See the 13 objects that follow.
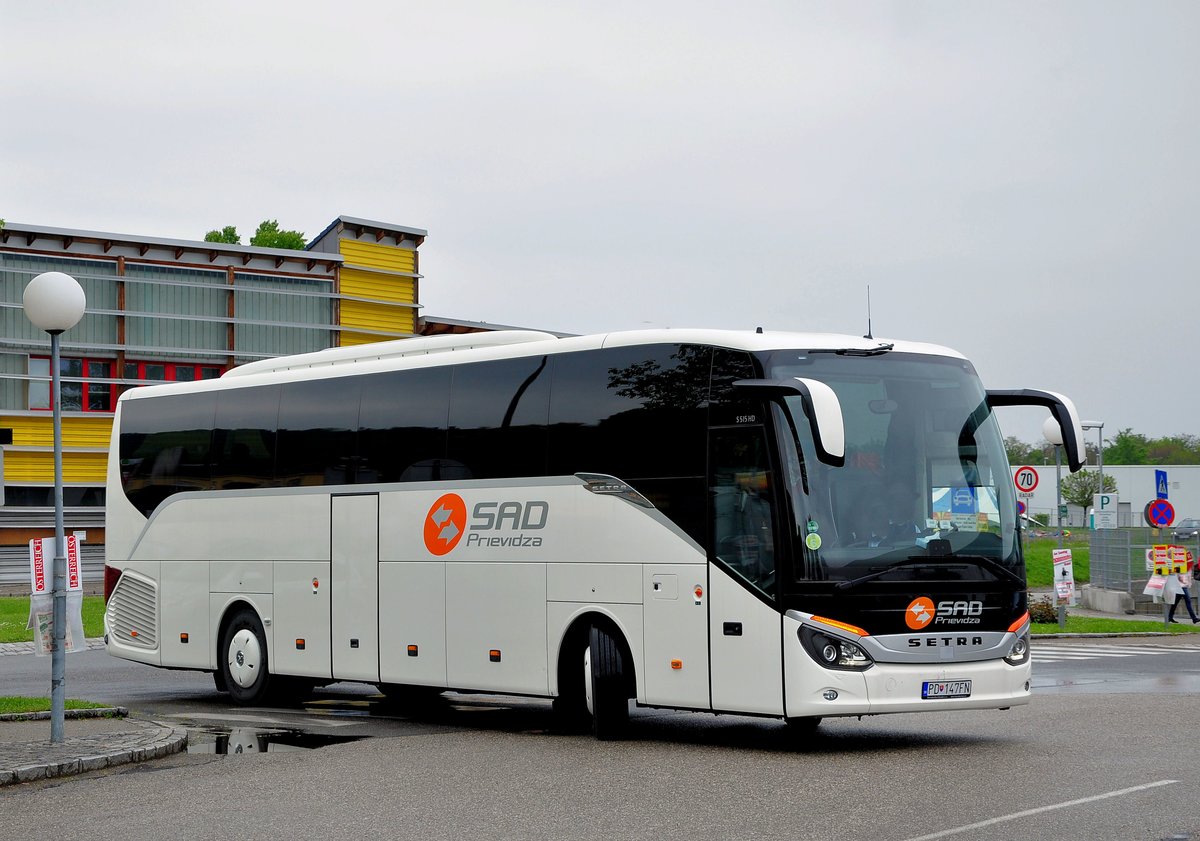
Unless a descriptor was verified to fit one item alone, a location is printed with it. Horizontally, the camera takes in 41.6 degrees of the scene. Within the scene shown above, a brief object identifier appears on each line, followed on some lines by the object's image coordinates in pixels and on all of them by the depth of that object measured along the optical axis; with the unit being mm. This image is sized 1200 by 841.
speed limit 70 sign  33844
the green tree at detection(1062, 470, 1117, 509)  116938
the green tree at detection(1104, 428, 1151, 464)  160000
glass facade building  44969
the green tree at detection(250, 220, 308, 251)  73938
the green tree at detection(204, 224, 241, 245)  72688
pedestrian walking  37062
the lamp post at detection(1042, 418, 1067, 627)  33500
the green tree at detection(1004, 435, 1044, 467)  146612
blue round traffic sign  34719
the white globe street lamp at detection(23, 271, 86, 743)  13594
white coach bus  12781
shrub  36688
